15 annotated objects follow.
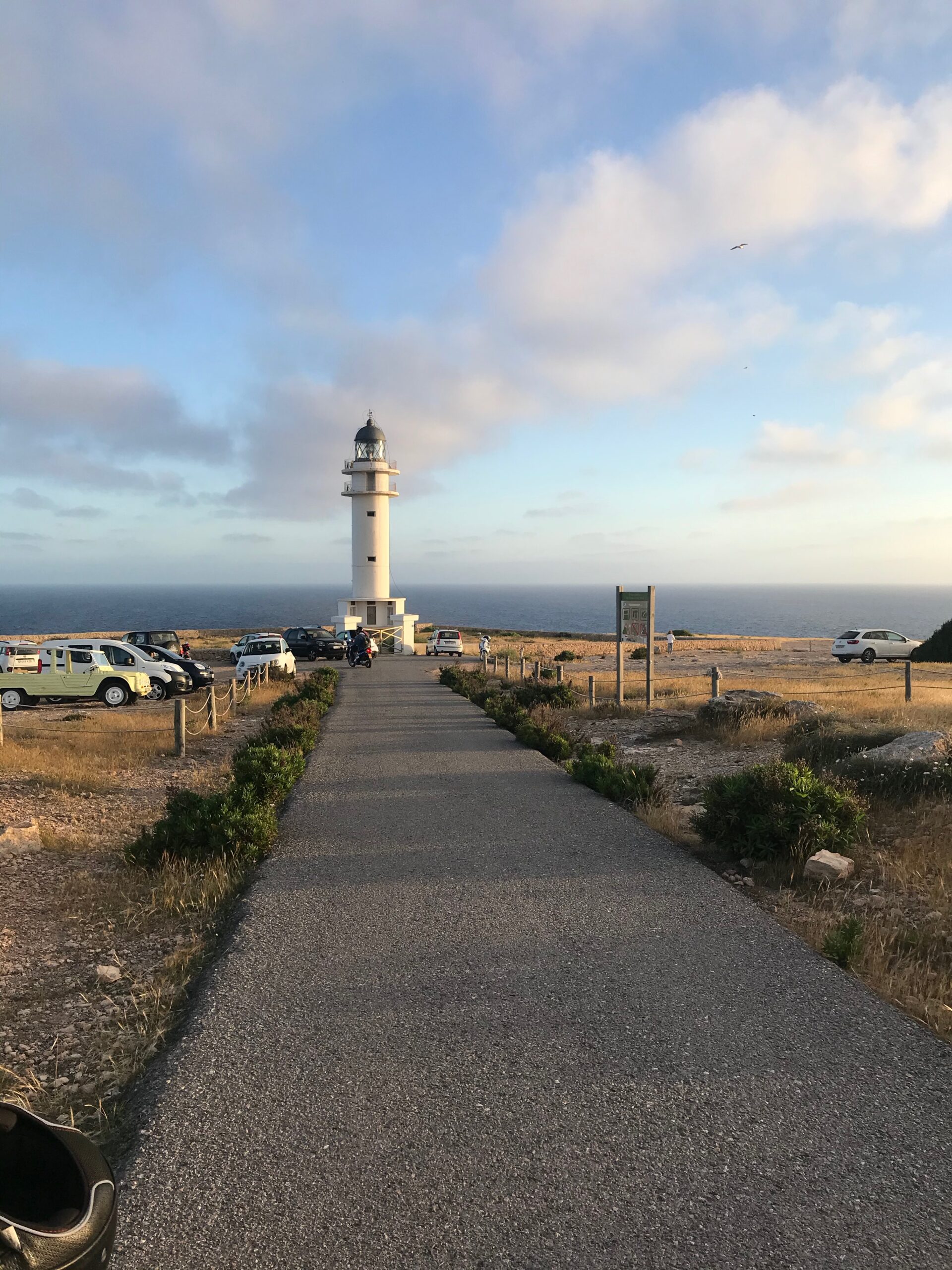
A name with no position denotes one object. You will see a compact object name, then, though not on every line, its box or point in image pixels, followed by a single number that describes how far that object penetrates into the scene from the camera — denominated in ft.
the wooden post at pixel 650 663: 54.19
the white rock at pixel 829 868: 20.71
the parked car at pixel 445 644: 135.44
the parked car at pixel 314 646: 121.08
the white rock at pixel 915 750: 28.84
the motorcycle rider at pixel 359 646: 107.24
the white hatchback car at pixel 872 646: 112.88
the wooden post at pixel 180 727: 44.21
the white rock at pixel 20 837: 25.75
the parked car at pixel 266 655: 89.76
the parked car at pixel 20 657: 65.77
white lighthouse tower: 147.74
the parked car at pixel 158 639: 92.63
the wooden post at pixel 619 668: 56.29
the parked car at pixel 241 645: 100.02
